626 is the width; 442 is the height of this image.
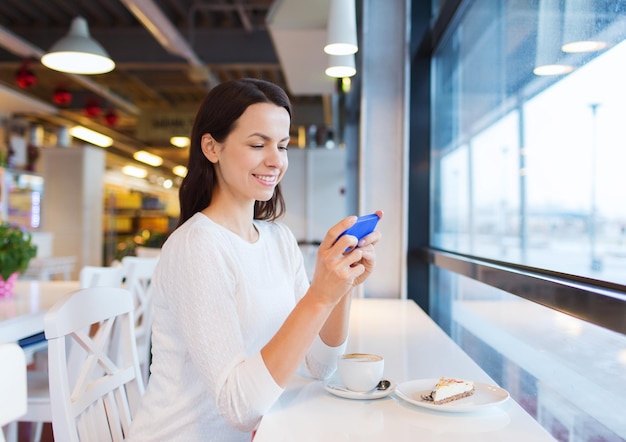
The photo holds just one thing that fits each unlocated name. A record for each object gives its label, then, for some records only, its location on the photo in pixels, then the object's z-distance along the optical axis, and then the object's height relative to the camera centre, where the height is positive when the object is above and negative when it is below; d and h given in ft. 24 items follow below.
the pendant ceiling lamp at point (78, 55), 13.14 +3.64
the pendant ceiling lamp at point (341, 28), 8.54 +2.75
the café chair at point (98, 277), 9.23 -0.91
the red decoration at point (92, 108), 25.53 +4.76
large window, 3.70 +0.21
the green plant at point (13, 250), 8.69 -0.47
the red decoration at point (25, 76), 19.66 +4.68
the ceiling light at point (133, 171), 42.52 +3.44
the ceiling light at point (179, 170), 49.59 +4.17
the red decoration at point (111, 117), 26.96 +4.58
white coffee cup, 4.01 -1.03
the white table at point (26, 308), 7.14 -1.23
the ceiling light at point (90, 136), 30.94 +4.39
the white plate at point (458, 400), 3.69 -1.15
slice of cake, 3.82 -1.10
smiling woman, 3.63 -0.48
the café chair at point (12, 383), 2.32 -0.65
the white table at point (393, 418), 3.37 -1.22
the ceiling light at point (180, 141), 30.14 +4.04
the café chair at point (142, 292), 10.02 -1.31
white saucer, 4.00 -1.17
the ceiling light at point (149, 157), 37.91 +4.05
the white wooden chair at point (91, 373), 3.92 -1.17
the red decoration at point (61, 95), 22.20 +4.61
